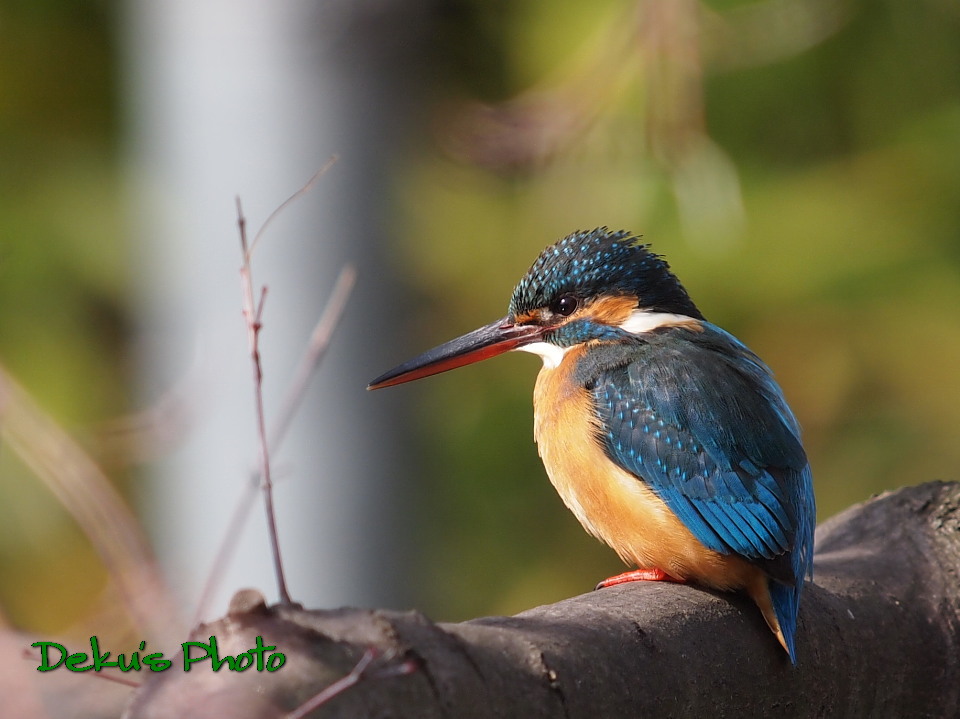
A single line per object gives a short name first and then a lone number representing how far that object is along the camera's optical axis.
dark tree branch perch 3.46
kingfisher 4.30
